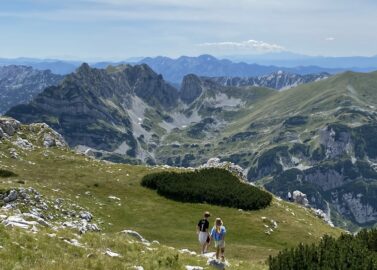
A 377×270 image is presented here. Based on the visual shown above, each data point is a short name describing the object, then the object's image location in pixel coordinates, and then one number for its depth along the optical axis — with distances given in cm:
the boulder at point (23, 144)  8281
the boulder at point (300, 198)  12431
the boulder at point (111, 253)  2153
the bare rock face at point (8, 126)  8691
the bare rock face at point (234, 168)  8989
